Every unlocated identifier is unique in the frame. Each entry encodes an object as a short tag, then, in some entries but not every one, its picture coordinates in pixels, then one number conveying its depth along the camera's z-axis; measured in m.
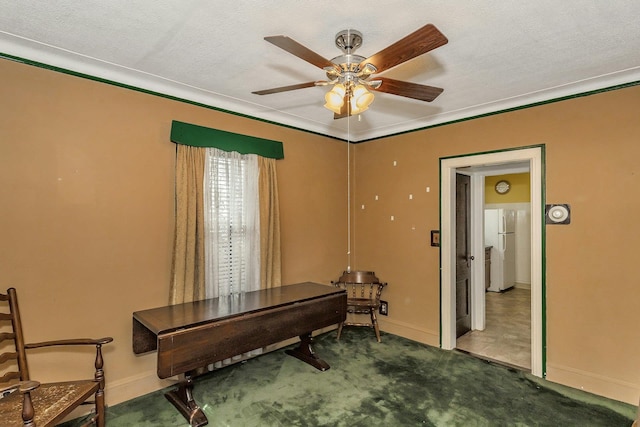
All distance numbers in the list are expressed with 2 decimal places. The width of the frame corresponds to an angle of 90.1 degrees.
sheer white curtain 2.83
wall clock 6.44
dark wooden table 2.07
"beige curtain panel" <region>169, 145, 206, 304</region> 2.61
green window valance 2.68
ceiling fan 1.47
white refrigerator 5.93
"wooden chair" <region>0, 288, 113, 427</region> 1.49
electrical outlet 3.91
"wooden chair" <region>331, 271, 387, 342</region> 3.56
